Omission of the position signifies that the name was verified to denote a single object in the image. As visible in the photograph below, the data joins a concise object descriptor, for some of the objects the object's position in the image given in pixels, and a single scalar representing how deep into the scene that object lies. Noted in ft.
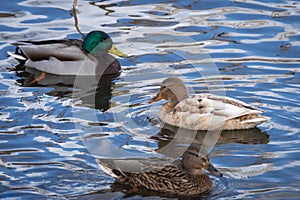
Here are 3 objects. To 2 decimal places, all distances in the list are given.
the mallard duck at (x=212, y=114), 63.93
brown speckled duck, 52.54
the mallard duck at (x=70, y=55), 82.64
